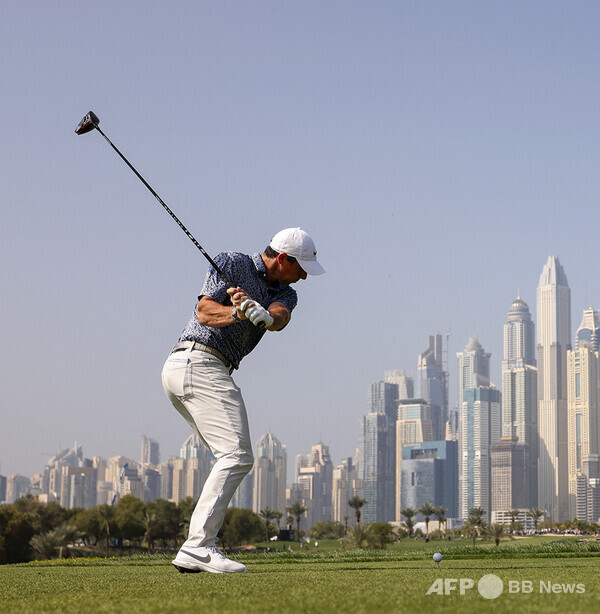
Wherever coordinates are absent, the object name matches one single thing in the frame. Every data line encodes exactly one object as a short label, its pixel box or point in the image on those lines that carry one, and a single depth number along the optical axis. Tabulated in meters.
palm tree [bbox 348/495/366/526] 129.89
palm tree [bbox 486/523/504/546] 93.80
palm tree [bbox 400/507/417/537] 156.29
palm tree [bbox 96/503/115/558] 113.00
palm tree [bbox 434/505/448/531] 155.77
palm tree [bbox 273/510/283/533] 140.68
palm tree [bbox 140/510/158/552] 113.12
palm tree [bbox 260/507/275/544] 136.46
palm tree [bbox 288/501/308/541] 139.23
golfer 6.87
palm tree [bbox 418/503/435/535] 146.38
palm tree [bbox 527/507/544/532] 165.25
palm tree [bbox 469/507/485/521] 141.48
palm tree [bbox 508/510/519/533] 166.50
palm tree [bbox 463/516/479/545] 133.00
